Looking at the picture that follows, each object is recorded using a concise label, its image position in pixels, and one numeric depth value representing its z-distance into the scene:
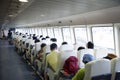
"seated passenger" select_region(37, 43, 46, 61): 6.98
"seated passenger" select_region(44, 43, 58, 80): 5.29
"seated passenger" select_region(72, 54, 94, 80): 3.39
